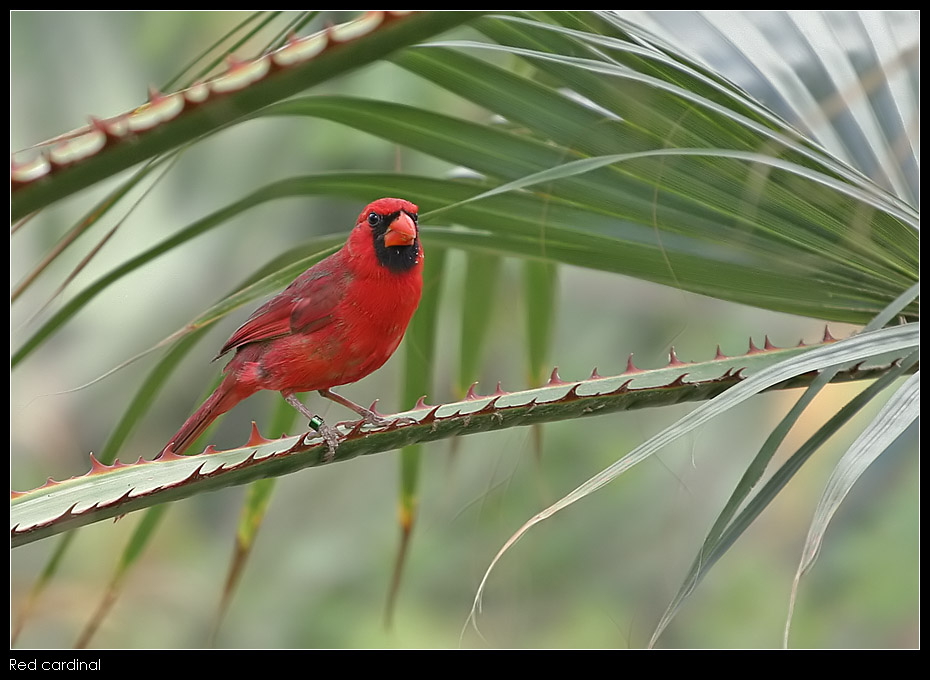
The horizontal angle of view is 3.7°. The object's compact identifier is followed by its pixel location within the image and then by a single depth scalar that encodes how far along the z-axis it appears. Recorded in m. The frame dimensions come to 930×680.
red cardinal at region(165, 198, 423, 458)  8.09
